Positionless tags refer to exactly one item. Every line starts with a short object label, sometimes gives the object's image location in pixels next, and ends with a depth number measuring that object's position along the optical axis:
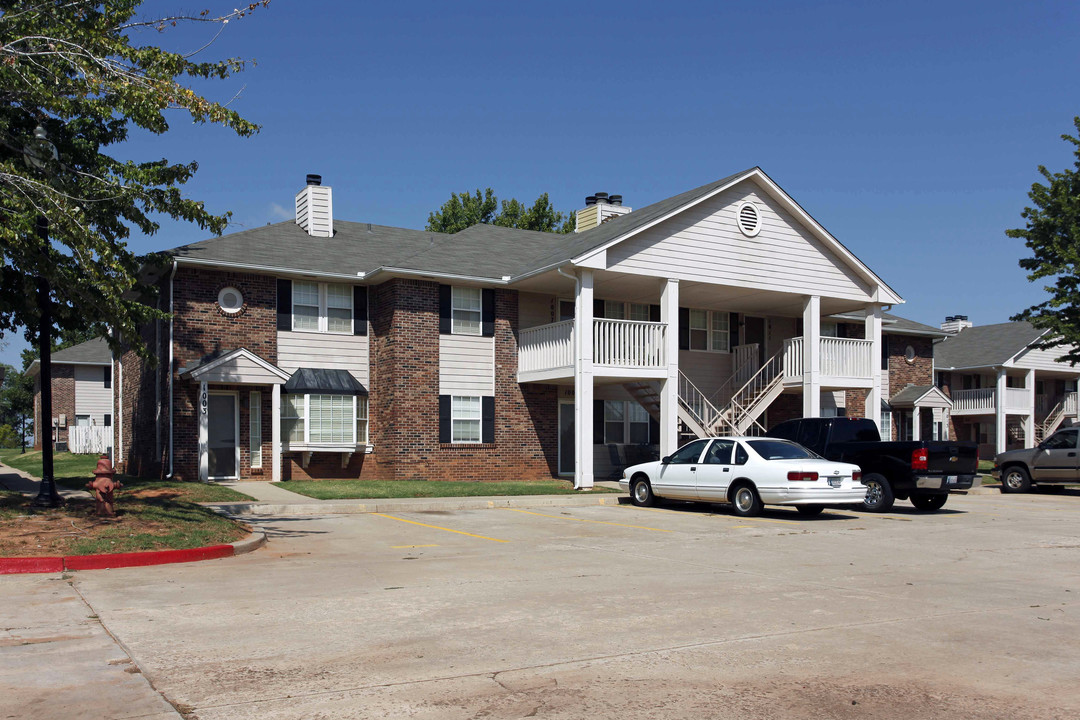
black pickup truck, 18.06
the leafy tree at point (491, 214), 57.72
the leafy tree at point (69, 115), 11.93
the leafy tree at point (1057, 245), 30.36
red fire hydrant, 12.84
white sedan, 16.31
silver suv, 25.31
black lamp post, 13.70
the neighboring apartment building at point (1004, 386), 43.50
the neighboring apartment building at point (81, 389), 47.44
